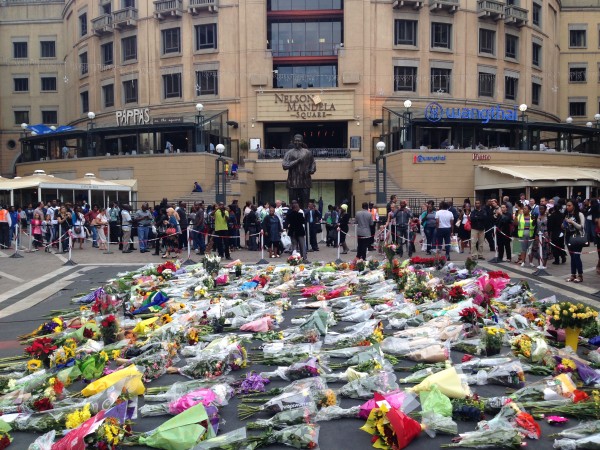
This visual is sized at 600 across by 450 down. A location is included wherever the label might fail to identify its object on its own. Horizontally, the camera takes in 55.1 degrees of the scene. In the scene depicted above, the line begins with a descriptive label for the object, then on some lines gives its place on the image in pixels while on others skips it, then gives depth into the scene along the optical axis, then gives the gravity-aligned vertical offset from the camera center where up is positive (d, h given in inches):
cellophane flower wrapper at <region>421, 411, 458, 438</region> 206.7 -91.1
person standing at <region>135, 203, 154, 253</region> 835.3 -72.6
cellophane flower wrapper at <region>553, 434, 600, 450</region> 187.9 -90.0
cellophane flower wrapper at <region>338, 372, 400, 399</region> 243.6 -91.1
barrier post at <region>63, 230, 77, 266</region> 740.0 -111.5
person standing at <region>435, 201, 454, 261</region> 728.3 -66.0
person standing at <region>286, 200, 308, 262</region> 679.7 -62.7
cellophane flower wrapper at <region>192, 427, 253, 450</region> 193.8 -91.0
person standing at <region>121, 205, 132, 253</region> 868.0 -76.7
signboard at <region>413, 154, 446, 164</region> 1461.6 +32.9
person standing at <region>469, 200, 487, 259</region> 714.8 -72.6
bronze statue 716.7 +5.4
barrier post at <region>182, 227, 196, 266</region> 706.1 -108.3
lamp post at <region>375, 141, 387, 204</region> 1279.5 -34.3
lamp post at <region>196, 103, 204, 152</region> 1527.4 +105.2
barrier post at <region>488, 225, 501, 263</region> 698.3 -107.9
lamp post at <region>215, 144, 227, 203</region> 1223.8 -37.7
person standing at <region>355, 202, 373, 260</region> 679.1 -68.1
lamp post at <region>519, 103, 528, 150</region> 1563.7 +95.7
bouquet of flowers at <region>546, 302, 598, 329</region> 289.4 -73.2
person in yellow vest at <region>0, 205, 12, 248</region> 919.1 -81.5
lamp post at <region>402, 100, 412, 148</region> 1489.9 +108.1
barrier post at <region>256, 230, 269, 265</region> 716.1 -109.2
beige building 1571.1 +259.9
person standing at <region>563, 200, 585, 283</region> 523.8 -69.2
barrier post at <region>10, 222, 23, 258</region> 824.4 -104.4
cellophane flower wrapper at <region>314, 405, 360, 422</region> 222.7 -93.4
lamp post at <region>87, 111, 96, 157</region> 1648.6 +90.6
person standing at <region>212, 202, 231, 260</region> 769.2 -76.0
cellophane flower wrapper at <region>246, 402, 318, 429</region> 213.3 -91.7
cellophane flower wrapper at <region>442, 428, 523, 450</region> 194.5 -90.9
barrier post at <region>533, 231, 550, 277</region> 588.4 -98.7
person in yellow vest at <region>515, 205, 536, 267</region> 636.7 -65.0
